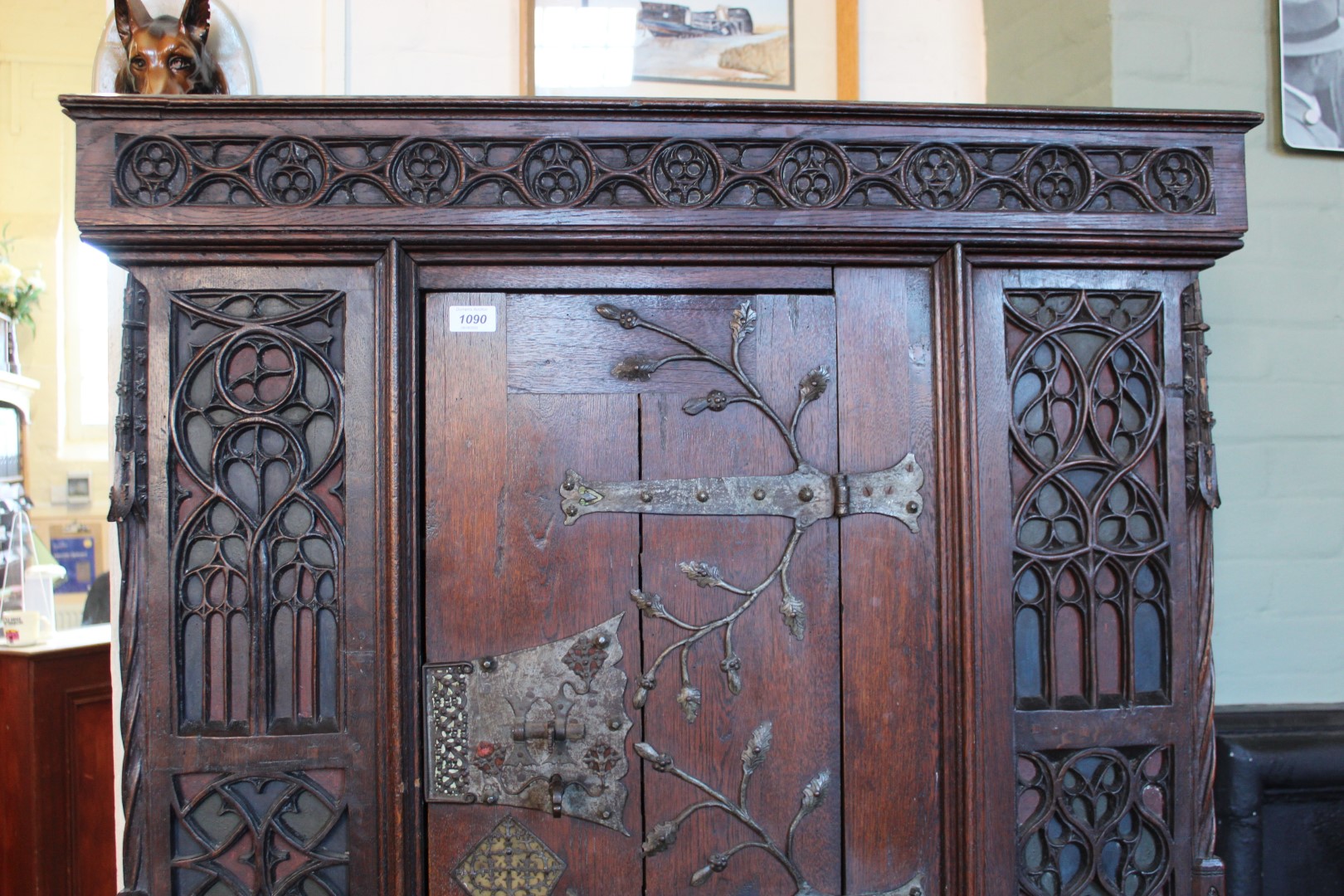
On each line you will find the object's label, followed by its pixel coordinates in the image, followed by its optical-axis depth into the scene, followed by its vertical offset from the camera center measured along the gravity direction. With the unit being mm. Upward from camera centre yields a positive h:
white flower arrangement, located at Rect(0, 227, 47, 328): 3854 +863
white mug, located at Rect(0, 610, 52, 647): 2502 -458
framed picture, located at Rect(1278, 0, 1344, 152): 1678 +774
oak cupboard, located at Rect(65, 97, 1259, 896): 1308 -41
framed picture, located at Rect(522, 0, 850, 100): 1690 +855
